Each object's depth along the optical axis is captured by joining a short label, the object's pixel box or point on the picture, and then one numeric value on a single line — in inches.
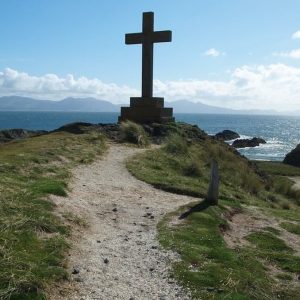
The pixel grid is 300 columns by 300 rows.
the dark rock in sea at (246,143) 2655.5
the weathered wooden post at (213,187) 360.2
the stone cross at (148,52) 767.7
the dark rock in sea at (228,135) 3085.0
